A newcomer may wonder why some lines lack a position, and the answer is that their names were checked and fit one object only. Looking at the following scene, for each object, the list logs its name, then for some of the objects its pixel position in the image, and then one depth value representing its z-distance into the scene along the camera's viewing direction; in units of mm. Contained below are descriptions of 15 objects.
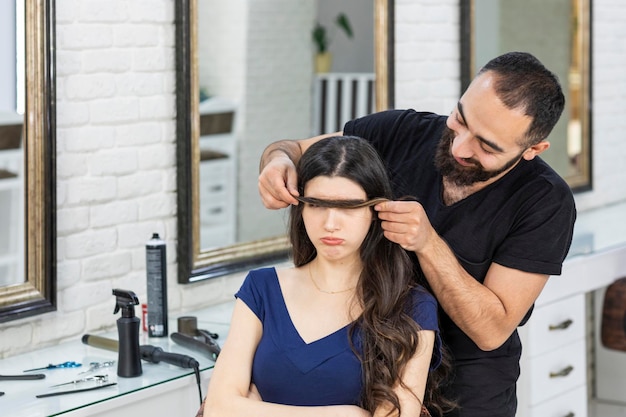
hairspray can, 2902
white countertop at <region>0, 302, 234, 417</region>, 2361
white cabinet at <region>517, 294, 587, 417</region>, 3668
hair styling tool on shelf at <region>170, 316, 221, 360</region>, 2723
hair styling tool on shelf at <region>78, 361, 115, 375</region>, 2627
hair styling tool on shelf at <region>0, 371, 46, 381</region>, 2555
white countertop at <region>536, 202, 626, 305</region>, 3777
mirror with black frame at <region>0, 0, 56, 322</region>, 2668
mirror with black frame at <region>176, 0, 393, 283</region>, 3137
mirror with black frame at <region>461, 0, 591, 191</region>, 4352
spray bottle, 2562
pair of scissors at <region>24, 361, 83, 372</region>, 2658
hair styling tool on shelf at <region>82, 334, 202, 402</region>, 2613
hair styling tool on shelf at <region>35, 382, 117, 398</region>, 2424
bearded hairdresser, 2240
